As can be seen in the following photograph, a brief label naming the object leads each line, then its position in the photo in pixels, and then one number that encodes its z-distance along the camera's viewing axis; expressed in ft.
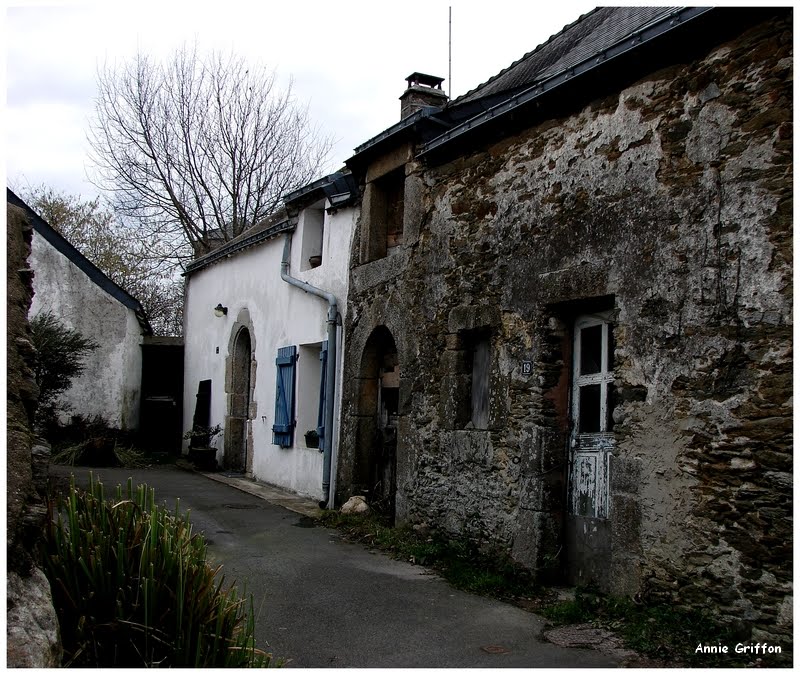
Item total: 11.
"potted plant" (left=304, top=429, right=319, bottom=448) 35.65
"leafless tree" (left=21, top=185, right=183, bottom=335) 77.00
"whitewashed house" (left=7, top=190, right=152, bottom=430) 49.03
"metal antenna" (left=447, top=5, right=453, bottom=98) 36.47
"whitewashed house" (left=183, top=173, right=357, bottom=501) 34.86
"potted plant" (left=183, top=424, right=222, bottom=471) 46.68
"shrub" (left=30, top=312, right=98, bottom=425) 37.29
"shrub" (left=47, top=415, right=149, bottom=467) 43.83
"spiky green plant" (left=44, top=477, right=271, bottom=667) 11.78
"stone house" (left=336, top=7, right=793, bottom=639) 16.22
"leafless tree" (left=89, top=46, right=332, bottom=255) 70.95
